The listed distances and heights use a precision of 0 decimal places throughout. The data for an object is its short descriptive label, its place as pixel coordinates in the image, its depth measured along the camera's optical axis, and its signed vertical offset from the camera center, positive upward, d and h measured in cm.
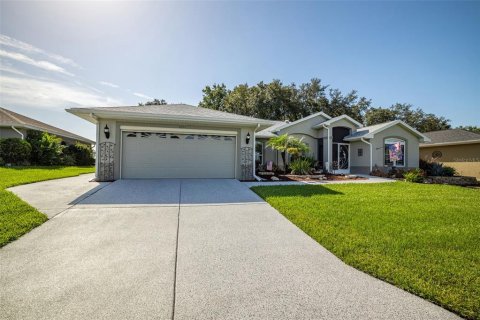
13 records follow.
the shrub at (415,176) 1201 -83
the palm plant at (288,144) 1425 +111
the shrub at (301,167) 1385 -39
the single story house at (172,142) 952 +88
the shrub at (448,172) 1441 -68
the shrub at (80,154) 1942 +53
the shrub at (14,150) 1495 +65
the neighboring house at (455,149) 1473 +112
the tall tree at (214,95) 3647 +1113
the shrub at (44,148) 1645 +90
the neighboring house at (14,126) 1606 +258
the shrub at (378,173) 1452 -79
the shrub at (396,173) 1402 -78
